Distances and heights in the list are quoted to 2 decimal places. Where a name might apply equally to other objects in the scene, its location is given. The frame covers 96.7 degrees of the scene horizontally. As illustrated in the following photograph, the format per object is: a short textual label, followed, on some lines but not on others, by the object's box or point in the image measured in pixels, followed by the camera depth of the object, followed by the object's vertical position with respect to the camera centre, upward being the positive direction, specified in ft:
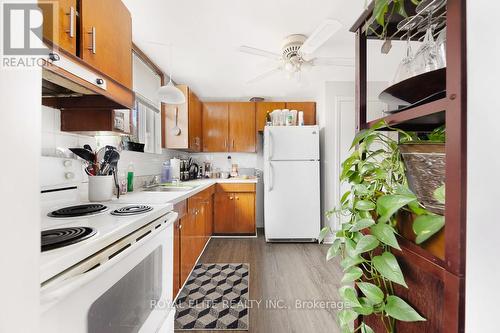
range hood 2.85 +1.27
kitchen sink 7.38 -0.81
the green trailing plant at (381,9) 1.71 +1.23
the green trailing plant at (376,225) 1.54 -0.45
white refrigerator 10.21 -0.83
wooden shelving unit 1.23 -0.34
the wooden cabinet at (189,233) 5.82 -2.20
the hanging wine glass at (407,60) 2.02 +0.99
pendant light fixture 6.78 +2.16
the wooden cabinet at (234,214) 11.05 -2.44
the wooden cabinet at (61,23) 2.91 +1.97
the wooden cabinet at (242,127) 12.07 +2.06
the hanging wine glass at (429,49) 1.76 +0.97
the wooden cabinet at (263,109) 12.00 +3.02
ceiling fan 5.60 +3.19
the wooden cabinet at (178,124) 9.80 +1.81
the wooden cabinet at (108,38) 3.51 +2.25
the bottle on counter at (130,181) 6.48 -0.47
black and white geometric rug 5.10 -3.59
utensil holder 4.61 -0.48
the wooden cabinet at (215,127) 12.08 +2.07
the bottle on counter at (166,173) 9.22 -0.34
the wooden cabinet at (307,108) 12.01 +3.08
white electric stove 1.92 -1.06
